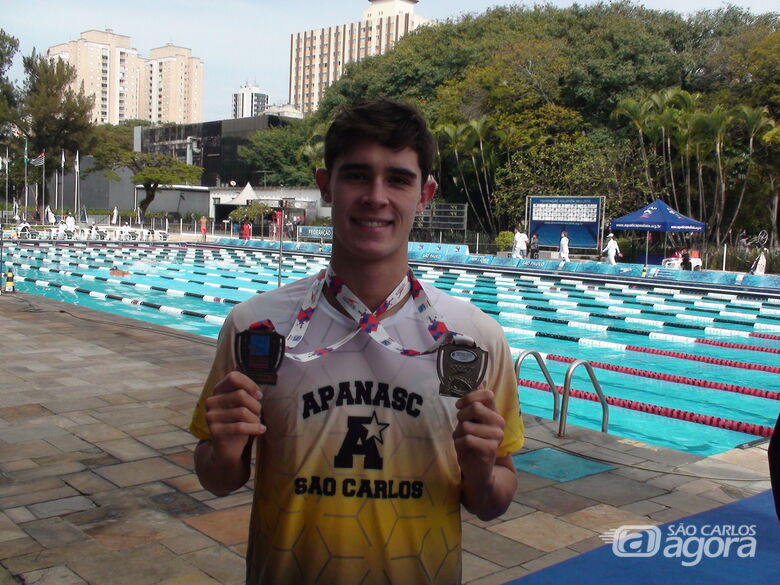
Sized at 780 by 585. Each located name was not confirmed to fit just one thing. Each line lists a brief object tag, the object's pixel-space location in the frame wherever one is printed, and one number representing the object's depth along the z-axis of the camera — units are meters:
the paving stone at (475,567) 3.53
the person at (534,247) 27.89
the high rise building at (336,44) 147.50
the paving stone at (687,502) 4.55
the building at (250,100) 195.38
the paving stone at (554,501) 4.48
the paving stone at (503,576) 3.46
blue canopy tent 23.56
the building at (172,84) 160.12
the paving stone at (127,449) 5.05
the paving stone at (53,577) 3.26
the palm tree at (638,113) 29.28
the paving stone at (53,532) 3.68
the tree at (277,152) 58.31
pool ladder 6.08
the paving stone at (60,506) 4.04
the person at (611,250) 24.45
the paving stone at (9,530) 3.71
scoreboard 26.78
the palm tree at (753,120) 26.72
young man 1.59
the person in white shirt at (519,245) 27.22
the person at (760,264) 21.84
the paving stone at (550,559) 3.64
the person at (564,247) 25.88
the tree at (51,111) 52.50
